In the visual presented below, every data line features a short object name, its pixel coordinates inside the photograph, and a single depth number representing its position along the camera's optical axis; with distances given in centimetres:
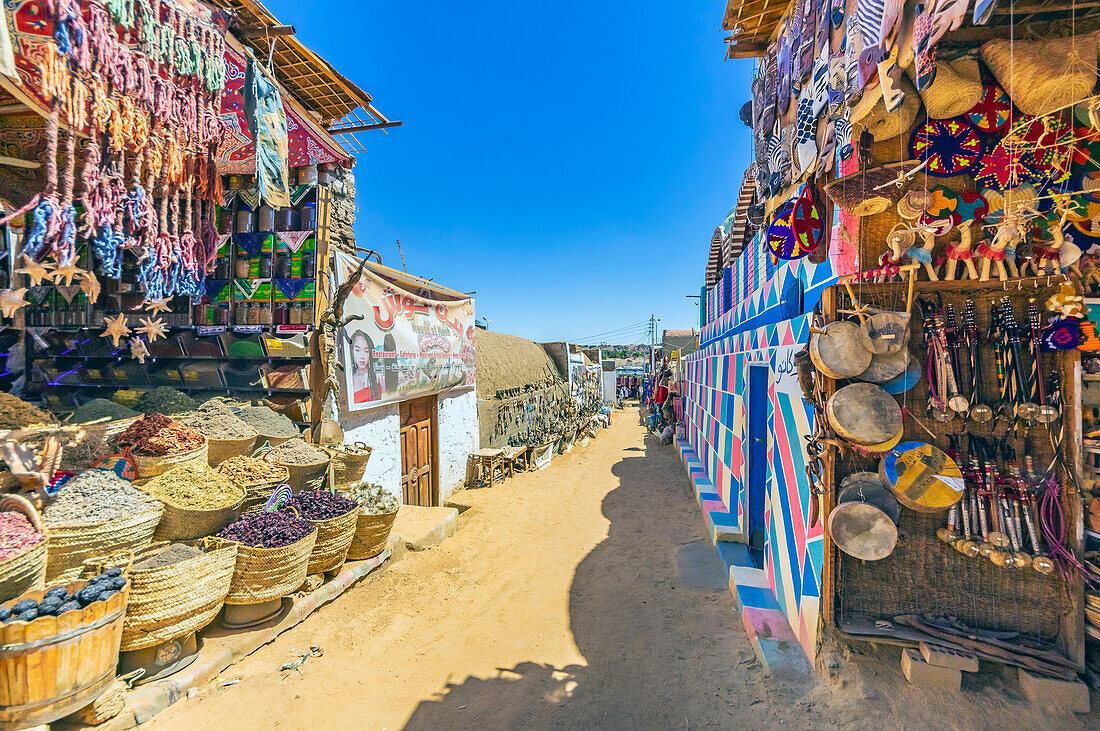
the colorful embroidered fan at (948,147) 256
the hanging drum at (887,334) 255
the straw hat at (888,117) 255
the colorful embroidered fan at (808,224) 317
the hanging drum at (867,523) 258
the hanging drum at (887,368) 260
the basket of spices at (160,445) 392
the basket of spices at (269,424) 517
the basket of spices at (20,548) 257
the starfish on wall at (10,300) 369
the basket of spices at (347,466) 532
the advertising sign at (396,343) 615
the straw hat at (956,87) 240
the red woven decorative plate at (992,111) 251
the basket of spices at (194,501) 355
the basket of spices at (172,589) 292
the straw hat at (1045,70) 217
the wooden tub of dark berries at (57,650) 233
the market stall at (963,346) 241
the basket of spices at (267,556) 359
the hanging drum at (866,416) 256
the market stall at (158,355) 293
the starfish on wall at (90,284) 385
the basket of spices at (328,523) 432
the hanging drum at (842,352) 260
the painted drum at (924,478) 254
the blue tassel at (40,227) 340
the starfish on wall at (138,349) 591
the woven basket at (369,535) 494
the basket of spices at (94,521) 300
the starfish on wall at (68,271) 363
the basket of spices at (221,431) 460
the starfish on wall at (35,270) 352
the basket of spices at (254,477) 421
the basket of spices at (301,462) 483
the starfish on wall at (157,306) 504
